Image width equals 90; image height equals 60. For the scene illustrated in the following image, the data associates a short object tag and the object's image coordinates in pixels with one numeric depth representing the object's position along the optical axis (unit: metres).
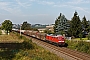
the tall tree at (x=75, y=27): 90.94
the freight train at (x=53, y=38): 42.61
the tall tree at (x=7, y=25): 99.88
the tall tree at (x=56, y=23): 108.54
